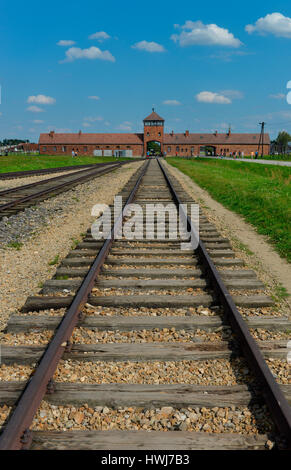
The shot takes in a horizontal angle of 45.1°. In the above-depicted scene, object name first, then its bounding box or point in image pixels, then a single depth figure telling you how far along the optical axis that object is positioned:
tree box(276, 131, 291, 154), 154.85
